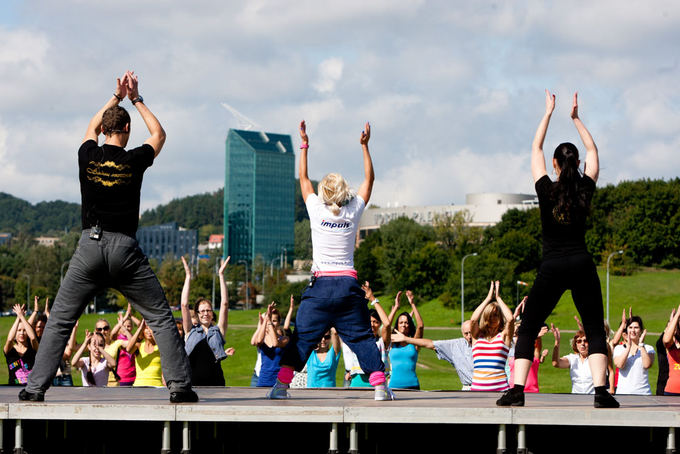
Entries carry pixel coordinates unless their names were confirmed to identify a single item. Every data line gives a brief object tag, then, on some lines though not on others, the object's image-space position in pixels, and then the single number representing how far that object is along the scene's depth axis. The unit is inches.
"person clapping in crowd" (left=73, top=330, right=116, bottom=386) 559.8
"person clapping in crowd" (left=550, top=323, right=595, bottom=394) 499.8
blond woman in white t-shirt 336.8
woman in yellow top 480.1
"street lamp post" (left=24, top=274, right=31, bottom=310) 5193.9
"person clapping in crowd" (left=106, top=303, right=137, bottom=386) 540.4
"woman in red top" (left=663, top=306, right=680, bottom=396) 455.2
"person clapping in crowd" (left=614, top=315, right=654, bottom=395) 480.7
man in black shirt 310.3
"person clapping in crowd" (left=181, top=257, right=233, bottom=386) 456.4
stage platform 278.8
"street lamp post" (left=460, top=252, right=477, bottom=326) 3307.1
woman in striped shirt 420.5
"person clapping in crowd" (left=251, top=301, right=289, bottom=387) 497.4
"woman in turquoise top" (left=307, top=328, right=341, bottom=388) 512.7
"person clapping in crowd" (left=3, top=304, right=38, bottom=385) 503.8
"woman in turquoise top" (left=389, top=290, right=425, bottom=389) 488.1
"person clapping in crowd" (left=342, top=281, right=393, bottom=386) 476.3
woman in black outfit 312.0
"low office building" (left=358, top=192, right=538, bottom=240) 6899.6
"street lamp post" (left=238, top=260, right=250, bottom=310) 6156.5
